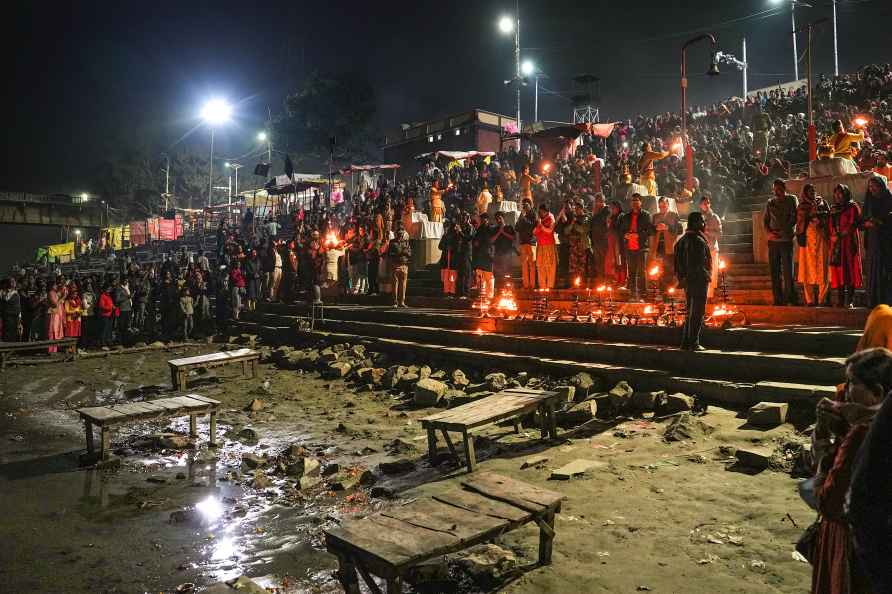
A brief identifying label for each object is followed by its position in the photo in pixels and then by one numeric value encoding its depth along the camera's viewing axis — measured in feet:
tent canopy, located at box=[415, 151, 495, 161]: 99.96
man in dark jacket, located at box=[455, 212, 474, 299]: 46.96
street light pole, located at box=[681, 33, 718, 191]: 43.14
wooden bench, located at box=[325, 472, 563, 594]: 10.06
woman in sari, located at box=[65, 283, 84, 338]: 52.42
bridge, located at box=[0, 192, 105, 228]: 135.13
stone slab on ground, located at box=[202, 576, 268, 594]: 10.65
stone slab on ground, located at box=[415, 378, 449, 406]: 29.43
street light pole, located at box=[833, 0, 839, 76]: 99.04
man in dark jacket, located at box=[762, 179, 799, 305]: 30.30
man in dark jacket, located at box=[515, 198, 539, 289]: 42.83
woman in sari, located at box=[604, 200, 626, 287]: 38.69
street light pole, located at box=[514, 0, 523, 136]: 96.63
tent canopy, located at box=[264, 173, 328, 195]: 109.40
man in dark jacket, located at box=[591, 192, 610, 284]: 40.52
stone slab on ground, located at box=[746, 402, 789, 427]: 20.65
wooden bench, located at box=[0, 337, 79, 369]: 43.16
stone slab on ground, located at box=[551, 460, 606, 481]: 18.17
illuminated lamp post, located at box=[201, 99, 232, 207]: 116.67
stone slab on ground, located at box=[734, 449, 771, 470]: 17.58
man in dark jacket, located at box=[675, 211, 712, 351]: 26.09
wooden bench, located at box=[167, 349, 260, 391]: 35.60
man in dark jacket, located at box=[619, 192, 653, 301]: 37.09
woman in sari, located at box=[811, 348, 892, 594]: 6.69
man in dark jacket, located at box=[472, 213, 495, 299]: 44.91
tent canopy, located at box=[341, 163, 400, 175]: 102.15
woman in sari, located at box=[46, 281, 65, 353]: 50.52
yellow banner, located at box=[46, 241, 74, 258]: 141.83
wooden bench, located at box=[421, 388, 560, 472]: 19.85
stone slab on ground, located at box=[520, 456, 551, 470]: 19.84
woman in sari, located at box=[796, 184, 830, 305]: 29.96
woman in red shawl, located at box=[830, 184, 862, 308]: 28.27
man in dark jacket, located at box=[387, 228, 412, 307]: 47.98
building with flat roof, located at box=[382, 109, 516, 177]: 124.57
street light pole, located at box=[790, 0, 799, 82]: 90.51
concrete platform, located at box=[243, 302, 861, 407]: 23.17
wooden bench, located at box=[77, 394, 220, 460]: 22.11
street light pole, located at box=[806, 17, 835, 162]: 41.60
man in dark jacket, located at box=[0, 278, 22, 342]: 48.42
